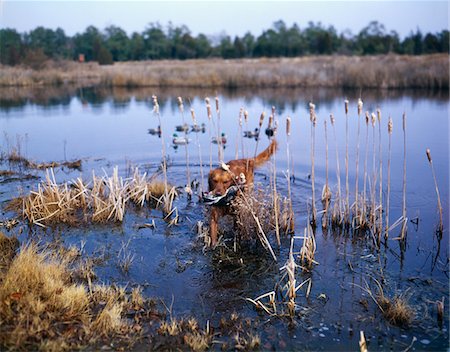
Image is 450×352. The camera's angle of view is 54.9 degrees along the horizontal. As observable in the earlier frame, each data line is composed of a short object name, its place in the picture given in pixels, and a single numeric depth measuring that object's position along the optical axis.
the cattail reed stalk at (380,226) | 6.54
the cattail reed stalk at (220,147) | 6.95
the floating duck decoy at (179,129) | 14.85
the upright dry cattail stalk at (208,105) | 6.78
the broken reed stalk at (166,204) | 7.75
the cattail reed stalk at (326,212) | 7.11
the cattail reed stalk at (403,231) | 6.56
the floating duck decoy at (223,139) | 12.73
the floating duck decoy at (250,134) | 13.40
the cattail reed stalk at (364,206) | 6.85
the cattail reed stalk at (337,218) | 7.20
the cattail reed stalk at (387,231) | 6.55
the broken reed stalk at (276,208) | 6.15
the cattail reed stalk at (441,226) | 6.76
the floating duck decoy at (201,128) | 14.86
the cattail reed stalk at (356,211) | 6.90
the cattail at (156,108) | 7.63
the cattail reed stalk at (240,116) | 6.65
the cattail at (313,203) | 6.18
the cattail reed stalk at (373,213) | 6.64
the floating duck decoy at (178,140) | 13.07
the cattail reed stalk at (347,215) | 7.15
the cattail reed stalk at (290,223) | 6.93
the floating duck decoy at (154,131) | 15.11
